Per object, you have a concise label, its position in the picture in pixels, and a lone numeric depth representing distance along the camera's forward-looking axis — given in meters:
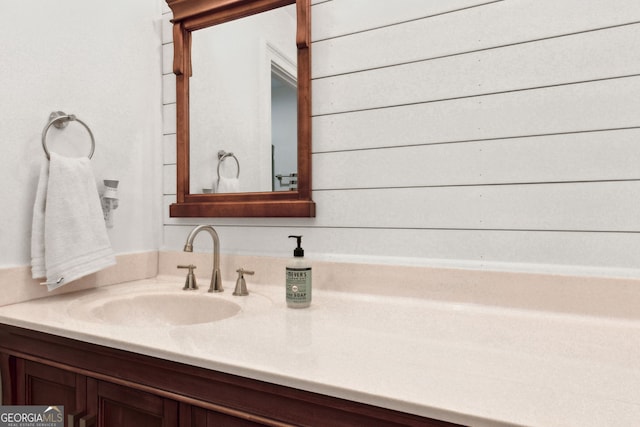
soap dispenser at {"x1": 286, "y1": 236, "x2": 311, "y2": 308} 1.03
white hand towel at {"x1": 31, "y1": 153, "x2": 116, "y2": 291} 1.11
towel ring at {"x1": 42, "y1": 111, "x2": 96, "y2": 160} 1.15
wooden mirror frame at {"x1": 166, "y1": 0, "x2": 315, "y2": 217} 1.24
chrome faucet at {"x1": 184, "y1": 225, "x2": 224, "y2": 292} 1.26
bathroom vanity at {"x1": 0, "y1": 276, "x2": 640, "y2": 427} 0.56
